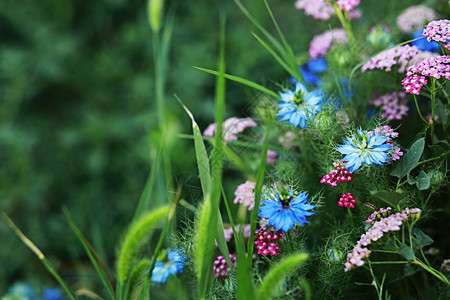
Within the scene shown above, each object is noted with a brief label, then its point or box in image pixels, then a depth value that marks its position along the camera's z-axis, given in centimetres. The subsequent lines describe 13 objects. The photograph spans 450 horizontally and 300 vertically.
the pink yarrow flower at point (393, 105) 107
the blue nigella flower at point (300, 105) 104
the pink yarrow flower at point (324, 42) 118
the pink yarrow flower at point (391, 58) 105
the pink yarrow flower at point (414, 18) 116
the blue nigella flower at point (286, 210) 97
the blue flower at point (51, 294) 127
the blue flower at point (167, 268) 104
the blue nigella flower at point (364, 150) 97
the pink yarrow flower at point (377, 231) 95
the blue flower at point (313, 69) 120
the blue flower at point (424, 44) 112
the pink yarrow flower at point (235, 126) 111
